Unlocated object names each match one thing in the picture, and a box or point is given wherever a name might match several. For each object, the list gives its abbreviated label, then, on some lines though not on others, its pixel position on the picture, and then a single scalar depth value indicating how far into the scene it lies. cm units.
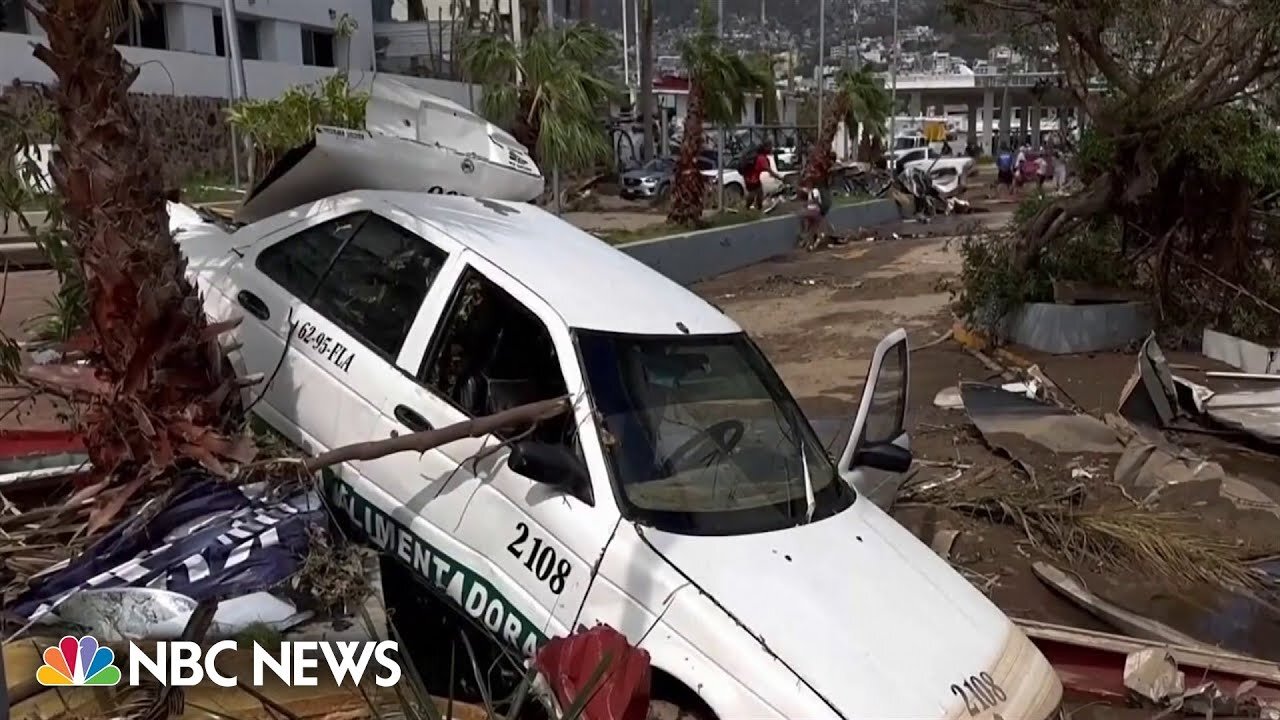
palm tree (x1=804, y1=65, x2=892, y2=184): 2736
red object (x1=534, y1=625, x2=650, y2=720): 314
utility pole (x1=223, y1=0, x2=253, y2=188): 1410
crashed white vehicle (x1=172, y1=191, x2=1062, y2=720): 346
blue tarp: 406
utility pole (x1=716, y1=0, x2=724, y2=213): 2589
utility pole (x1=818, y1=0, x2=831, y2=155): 3872
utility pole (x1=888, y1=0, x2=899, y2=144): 3509
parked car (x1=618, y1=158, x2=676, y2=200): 3169
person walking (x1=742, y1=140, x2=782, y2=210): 2852
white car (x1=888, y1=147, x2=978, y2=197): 3772
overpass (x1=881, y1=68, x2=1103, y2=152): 7331
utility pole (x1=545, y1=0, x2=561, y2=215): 1693
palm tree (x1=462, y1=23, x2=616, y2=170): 1514
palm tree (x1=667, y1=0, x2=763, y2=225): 2280
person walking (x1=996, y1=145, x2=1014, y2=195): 4172
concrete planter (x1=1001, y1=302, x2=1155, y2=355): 1245
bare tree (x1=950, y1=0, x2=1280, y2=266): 1105
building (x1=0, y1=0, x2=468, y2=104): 2555
